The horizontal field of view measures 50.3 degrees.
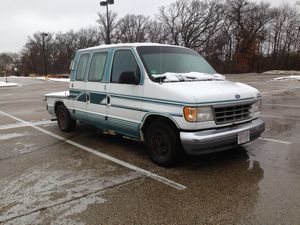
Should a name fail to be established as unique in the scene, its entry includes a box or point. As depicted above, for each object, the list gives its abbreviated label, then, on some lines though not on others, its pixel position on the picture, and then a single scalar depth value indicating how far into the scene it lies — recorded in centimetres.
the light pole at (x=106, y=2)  2686
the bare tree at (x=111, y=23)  7398
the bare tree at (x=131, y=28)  7669
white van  475
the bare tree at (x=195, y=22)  6600
